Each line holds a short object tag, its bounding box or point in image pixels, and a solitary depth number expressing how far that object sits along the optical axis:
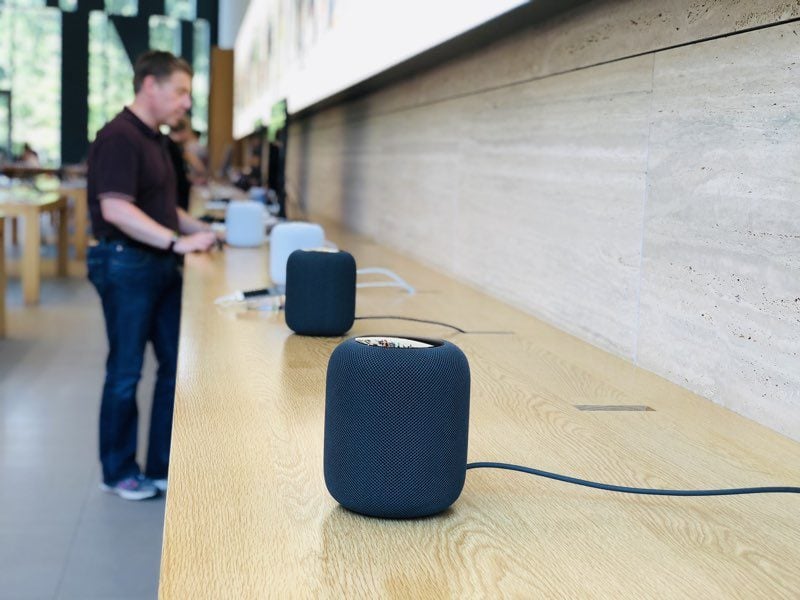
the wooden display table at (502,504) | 0.76
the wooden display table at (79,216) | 8.30
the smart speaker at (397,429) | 0.85
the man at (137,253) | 2.61
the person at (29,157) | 14.38
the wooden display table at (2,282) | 4.90
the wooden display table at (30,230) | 5.99
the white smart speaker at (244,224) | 3.55
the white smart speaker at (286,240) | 2.40
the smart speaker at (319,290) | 1.69
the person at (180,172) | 3.83
